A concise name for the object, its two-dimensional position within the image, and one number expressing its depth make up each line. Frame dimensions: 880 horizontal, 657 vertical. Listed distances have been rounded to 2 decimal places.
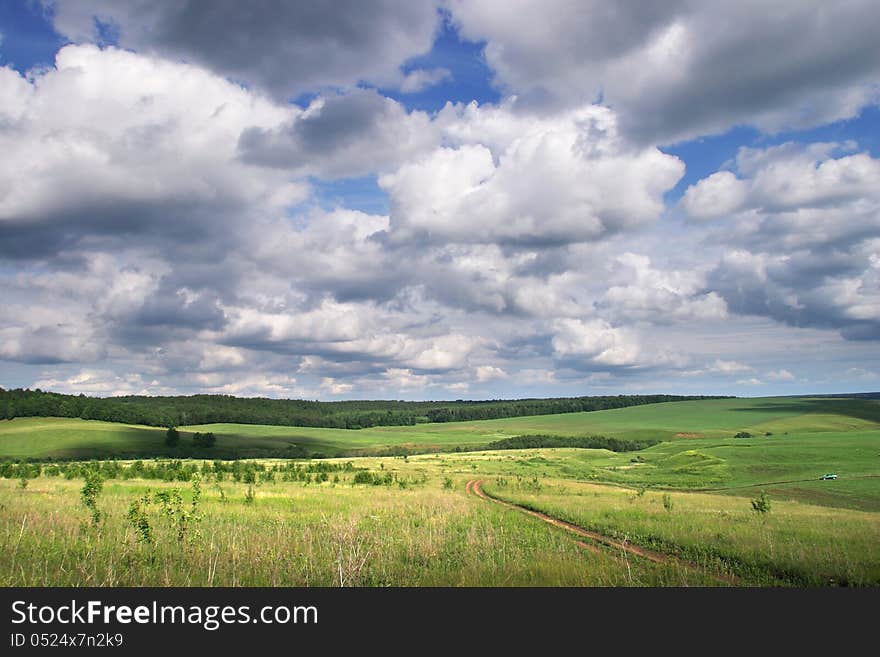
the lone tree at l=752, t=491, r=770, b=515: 30.66
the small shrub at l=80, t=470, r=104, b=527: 20.53
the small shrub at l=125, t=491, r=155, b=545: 14.74
